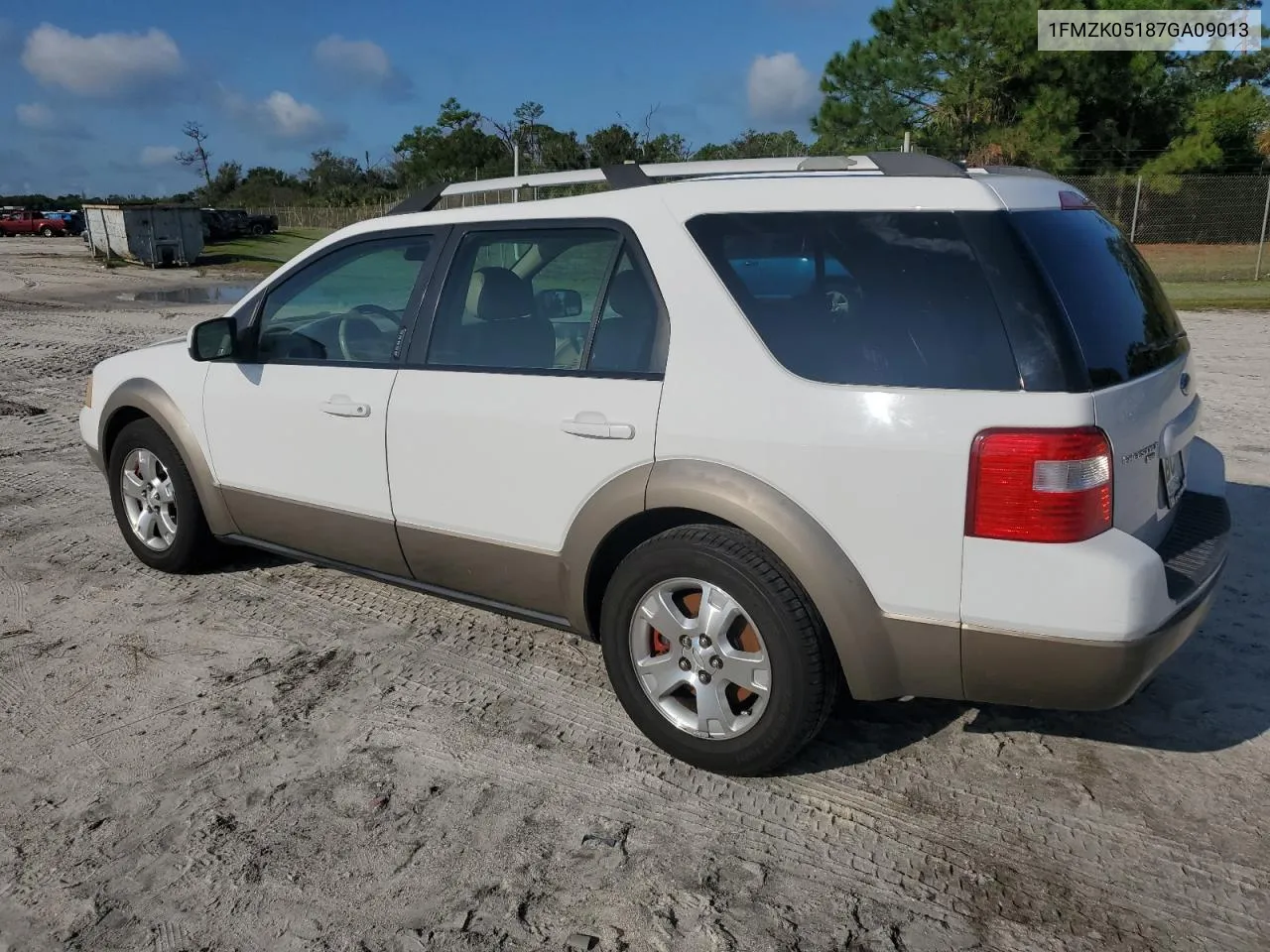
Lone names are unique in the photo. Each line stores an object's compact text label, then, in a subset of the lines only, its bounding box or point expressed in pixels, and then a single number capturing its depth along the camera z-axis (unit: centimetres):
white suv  277
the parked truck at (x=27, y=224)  4769
